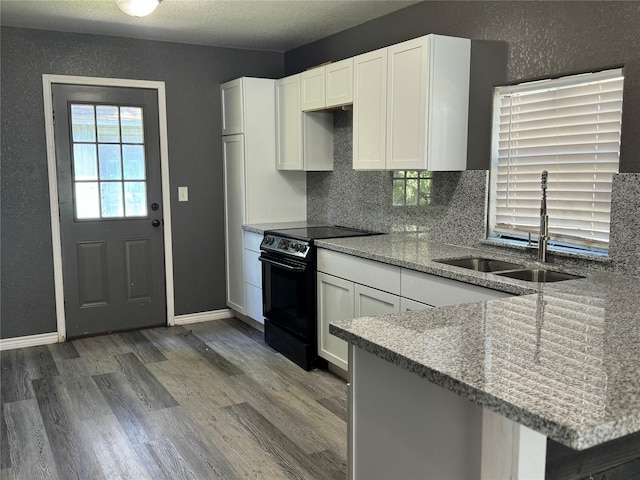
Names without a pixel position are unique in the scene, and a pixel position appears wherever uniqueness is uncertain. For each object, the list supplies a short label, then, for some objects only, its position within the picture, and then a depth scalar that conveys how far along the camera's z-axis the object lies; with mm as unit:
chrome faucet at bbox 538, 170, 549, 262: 2691
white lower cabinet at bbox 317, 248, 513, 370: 2650
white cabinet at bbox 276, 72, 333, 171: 4371
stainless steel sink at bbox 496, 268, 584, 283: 2666
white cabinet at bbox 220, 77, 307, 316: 4586
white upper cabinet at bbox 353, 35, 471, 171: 3121
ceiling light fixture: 3097
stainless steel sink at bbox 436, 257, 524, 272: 2971
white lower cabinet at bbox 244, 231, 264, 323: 4477
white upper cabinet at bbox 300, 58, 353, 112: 3781
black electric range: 3730
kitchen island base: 1108
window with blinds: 2566
